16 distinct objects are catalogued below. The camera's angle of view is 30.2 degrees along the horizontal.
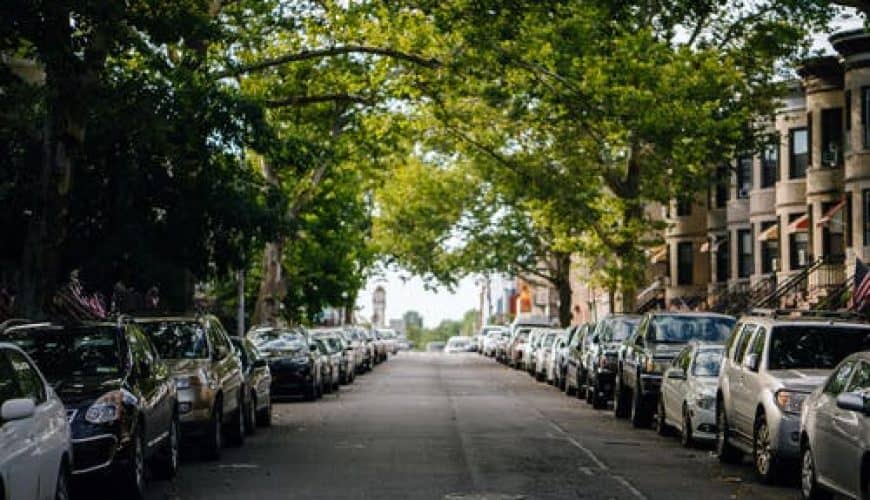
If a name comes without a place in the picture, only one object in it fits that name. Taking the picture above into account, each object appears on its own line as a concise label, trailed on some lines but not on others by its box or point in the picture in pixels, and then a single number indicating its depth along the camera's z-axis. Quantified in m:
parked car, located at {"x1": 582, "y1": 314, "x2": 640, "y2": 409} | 31.48
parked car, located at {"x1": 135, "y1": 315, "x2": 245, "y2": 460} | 19.00
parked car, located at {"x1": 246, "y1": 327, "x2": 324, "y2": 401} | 33.97
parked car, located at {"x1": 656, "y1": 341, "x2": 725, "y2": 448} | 21.02
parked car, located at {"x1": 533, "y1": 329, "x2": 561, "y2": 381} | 47.44
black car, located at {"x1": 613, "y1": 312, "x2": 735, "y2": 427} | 25.98
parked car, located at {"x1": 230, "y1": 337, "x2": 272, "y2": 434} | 23.44
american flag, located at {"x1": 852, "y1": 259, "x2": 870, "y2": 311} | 34.12
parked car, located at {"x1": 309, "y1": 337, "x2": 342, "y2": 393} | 37.81
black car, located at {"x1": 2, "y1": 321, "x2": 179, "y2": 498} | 13.99
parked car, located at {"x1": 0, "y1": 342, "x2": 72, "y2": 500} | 10.16
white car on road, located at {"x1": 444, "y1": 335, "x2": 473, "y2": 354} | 116.06
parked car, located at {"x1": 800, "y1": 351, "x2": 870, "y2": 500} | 12.60
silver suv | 16.34
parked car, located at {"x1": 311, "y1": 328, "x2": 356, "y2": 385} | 42.06
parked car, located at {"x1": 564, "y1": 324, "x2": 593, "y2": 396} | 36.19
